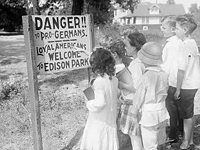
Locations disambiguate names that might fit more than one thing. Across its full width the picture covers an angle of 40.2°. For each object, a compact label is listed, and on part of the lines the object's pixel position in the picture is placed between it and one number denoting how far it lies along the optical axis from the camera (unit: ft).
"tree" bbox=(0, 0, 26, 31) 115.30
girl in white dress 8.18
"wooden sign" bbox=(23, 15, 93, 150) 9.39
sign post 9.16
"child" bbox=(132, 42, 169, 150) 8.42
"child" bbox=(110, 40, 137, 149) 9.31
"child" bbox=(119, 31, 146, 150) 9.25
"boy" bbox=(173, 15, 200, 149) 9.84
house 242.78
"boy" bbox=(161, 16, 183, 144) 10.42
